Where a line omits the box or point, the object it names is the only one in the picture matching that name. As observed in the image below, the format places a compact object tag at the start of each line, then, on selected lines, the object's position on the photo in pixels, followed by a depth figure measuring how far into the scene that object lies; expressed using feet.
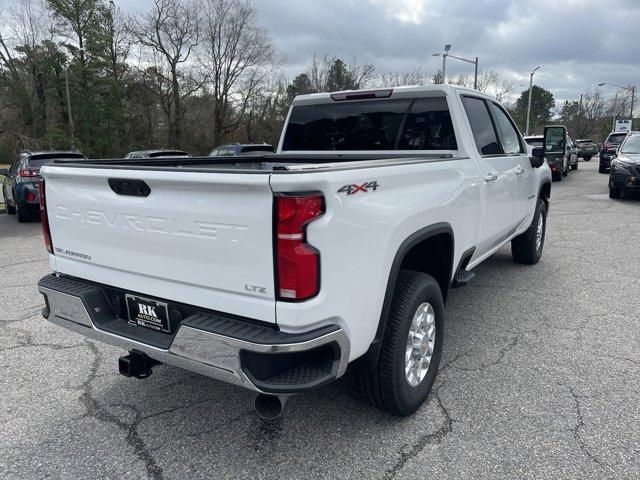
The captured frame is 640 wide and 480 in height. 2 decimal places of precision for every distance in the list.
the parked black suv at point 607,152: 68.39
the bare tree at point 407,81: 138.02
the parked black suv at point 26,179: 35.32
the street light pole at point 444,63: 90.77
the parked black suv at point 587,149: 114.83
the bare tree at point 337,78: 137.69
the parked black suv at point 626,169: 39.17
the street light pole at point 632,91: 212.09
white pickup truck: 6.73
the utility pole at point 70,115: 95.93
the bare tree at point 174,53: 119.44
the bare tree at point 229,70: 124.16
